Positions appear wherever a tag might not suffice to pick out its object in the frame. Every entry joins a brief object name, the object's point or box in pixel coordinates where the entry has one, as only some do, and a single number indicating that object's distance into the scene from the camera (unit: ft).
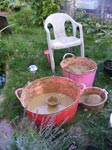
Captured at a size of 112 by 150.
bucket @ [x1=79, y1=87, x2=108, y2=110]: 4.90
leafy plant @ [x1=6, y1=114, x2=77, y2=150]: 3.20
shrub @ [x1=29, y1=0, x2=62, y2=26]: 8.31
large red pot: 4.30
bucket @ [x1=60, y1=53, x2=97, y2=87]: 5.35
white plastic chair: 6.04
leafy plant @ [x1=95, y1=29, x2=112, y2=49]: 6.88
